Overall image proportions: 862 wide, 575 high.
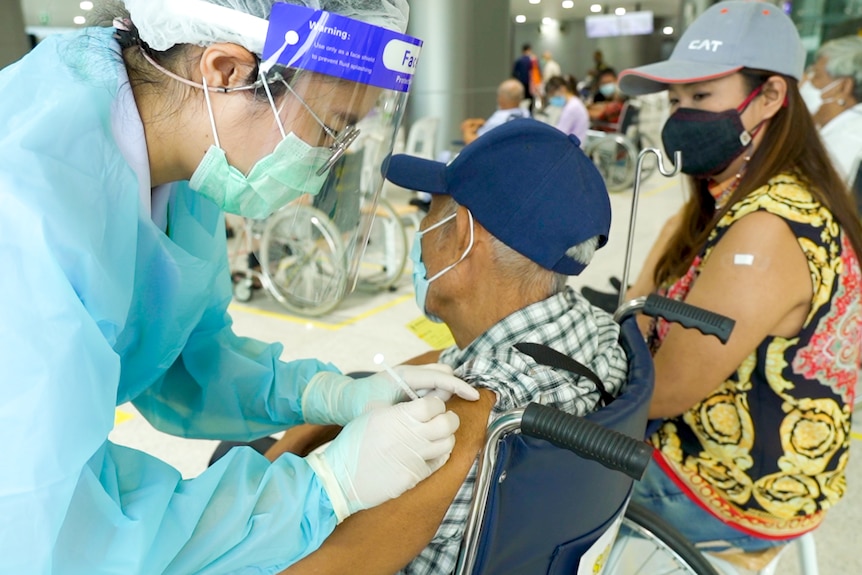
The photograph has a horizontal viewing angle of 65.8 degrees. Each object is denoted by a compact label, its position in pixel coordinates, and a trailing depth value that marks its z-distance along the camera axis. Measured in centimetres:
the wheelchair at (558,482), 68
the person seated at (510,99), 502
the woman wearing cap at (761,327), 120
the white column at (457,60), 612
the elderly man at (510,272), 93
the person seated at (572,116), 585
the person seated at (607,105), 813
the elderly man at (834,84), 315
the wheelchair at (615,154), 659
